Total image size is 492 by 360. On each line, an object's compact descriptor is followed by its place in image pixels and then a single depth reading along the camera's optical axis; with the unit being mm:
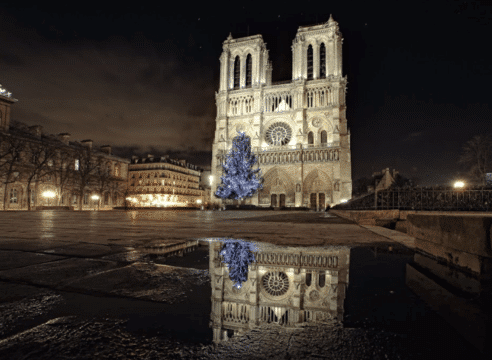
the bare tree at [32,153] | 30789
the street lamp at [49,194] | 30959
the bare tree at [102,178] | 37062
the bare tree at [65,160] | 34534
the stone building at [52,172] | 29509
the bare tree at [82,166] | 30591
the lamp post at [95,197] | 39131
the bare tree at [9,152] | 25097
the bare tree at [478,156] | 25234
